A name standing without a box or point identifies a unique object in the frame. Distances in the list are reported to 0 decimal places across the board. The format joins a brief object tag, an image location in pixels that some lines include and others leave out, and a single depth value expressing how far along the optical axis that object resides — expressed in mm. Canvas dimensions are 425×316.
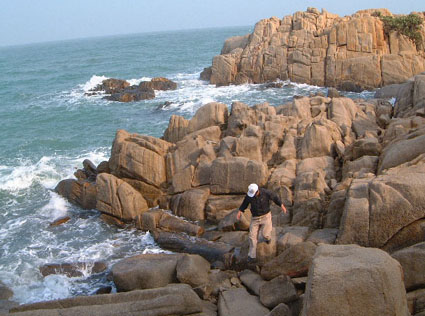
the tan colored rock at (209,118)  23594
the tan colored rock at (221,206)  17656
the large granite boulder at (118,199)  18688
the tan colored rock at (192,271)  12477
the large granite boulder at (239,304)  10484
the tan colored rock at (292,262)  11141
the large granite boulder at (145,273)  12836
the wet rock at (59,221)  19719
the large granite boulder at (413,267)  9055
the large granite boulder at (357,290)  7547
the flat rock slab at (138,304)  10000
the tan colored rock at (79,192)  20766
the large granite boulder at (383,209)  10586
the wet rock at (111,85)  51281
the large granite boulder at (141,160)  20141
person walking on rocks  12195
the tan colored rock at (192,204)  18156
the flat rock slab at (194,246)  14617
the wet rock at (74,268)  15320
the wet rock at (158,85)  49609
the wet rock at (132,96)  45562
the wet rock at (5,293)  14086
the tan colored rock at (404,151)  14037
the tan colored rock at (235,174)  17656
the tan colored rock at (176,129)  23750
